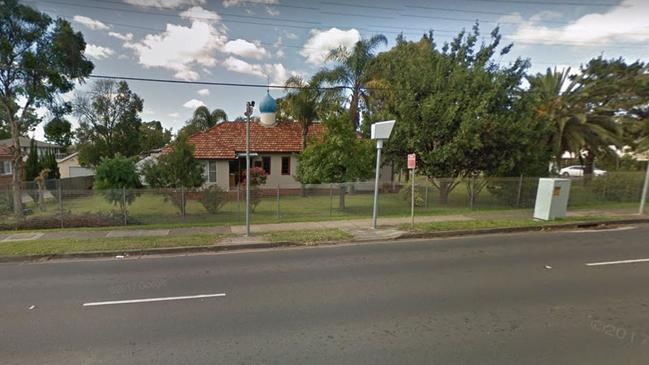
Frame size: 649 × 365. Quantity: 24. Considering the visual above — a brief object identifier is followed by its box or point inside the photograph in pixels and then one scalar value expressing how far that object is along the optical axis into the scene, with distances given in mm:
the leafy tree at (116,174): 15180
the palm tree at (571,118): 18255
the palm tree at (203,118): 43250
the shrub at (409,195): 15578
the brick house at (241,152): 22156
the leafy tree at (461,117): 13562
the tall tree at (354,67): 20016
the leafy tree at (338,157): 14523
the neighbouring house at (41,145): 42875
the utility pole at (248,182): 9555
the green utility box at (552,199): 11766
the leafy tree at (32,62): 12055
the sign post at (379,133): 10422
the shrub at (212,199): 13211
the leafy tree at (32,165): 25891
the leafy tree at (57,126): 13875
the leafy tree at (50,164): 27888
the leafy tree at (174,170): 15477
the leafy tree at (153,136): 50388
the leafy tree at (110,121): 37031
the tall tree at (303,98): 21000
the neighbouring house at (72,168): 35922
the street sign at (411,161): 10490
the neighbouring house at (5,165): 29609
